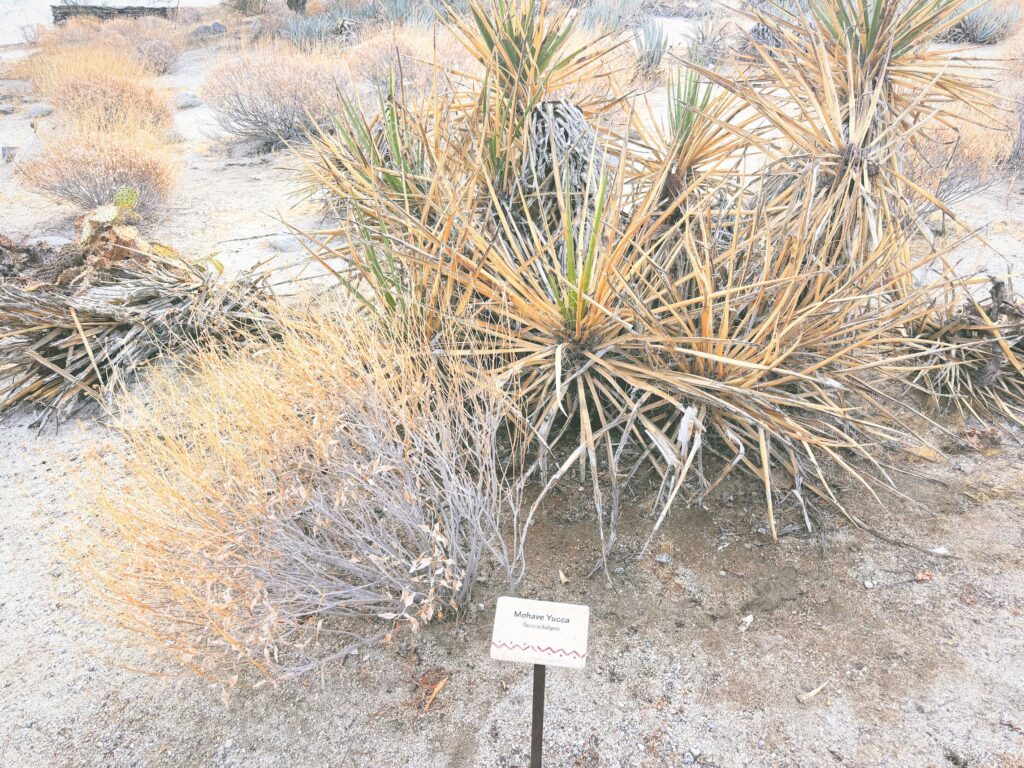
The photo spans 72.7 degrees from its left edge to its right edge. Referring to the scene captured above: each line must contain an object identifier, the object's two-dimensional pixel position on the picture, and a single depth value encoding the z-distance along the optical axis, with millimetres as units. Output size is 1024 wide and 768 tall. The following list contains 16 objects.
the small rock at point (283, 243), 4627
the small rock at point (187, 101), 9859
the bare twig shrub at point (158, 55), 12077
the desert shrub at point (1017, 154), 5195
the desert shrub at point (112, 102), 7509
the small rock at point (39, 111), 9393
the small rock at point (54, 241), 4990
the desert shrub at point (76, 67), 8859
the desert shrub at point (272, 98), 7395
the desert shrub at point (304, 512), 1682
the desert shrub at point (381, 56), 7856
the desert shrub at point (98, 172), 5508
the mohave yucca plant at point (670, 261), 2035
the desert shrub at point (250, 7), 17781
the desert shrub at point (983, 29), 9164
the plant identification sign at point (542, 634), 1372
